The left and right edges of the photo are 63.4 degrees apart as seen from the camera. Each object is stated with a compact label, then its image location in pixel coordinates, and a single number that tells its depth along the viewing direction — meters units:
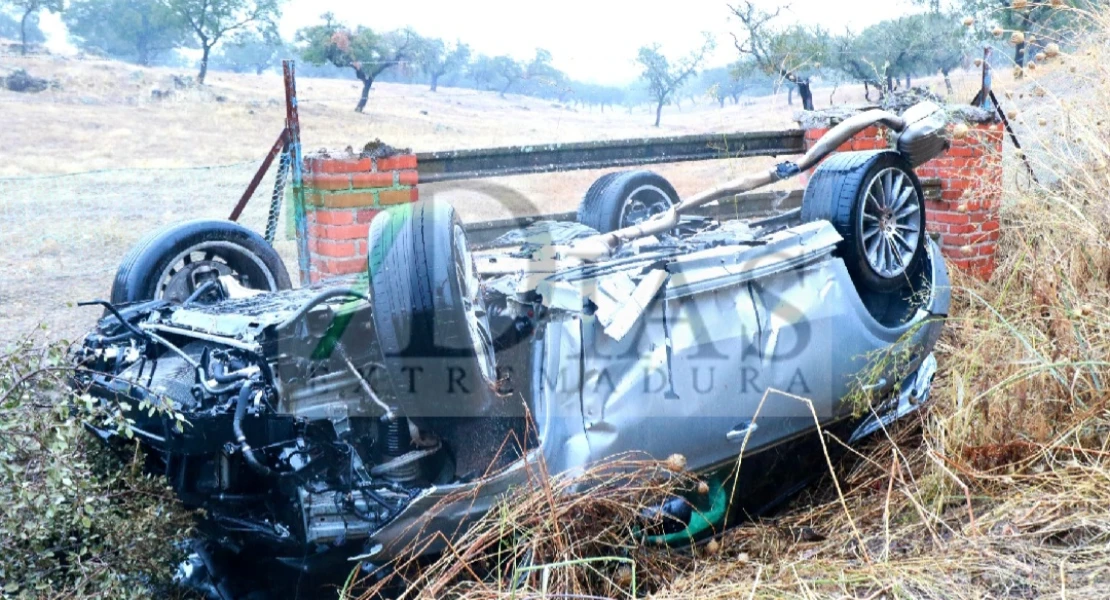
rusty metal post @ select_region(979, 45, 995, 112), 7.66
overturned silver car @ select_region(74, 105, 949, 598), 3.02
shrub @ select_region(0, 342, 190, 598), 3.05
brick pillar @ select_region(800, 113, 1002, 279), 6.96
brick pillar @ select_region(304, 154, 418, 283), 5.40
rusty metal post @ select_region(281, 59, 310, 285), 5.42
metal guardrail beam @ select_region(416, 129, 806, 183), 5.84
